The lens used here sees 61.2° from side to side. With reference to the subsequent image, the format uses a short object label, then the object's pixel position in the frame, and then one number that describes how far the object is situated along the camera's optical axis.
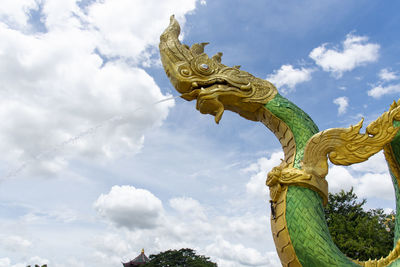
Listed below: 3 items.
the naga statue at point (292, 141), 2.86
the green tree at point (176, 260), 25.02
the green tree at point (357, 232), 14.99
